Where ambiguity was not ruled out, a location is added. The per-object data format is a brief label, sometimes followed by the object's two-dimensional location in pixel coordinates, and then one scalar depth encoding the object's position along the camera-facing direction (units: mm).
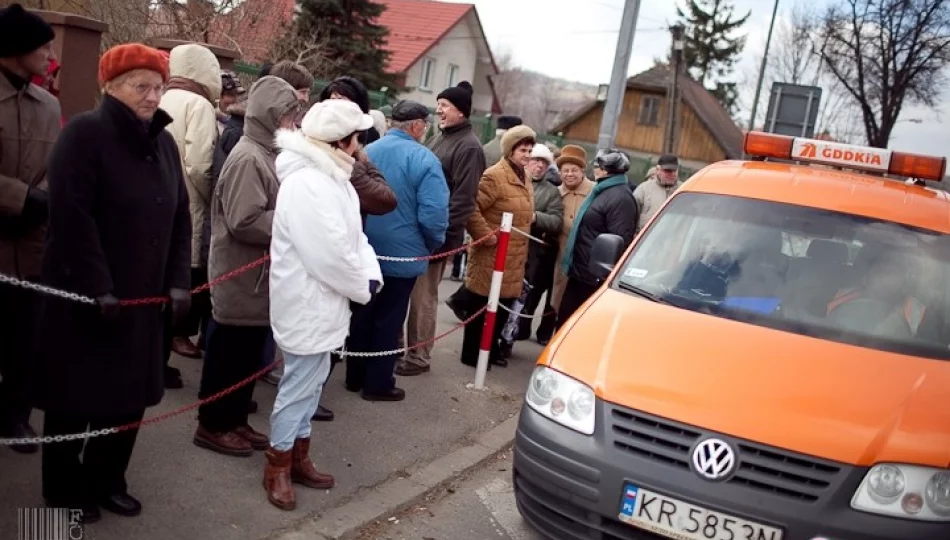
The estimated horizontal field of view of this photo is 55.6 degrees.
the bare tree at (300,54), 16719
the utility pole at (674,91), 28047
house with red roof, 41469
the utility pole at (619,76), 12406
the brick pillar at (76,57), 6395
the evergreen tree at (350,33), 26562
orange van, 3561
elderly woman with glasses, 3615
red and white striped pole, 6785
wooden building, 51781
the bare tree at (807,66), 40000
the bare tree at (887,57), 33438
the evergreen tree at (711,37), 58812
